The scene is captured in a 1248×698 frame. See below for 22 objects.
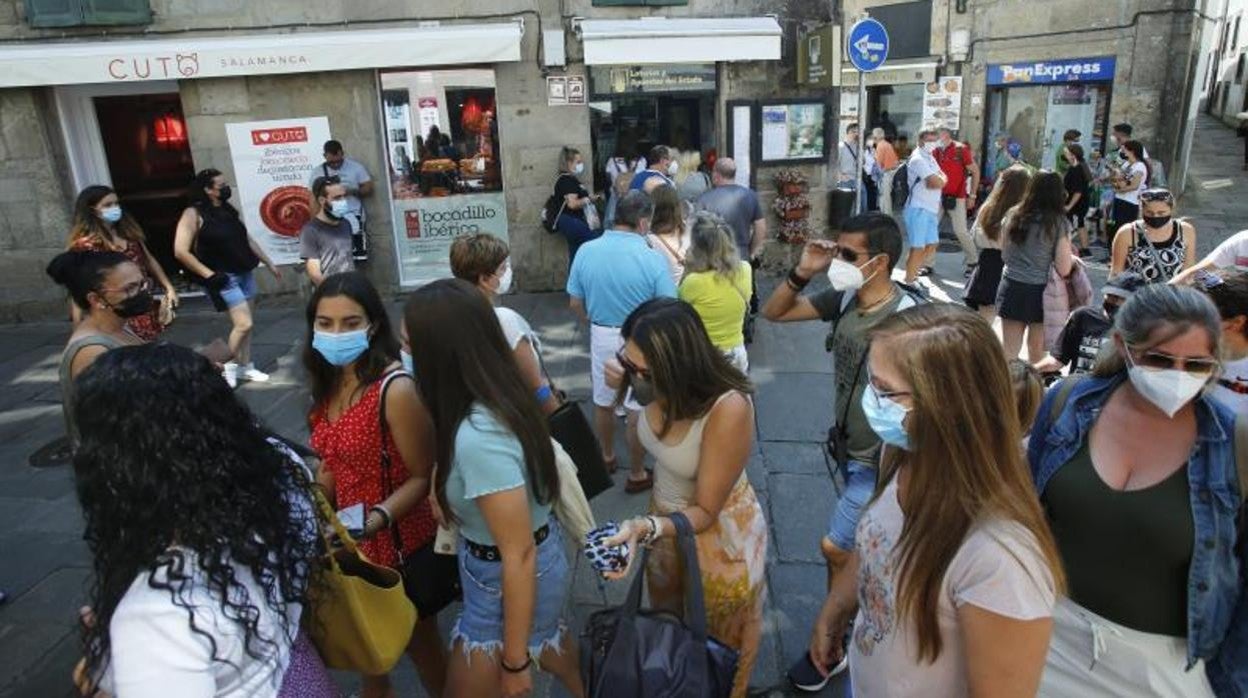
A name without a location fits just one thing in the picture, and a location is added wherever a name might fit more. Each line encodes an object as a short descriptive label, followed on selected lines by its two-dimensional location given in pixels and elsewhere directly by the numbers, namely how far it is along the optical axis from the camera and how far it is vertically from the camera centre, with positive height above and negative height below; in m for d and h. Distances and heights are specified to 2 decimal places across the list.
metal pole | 7.36 +0.11
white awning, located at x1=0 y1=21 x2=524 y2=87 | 8.13 +0.91
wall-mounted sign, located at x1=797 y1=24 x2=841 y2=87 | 8.38 +0.66
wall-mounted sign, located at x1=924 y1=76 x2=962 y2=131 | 17.39 +0.27
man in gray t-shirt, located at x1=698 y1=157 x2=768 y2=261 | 6.71 -0.73
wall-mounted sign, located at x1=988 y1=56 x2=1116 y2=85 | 15.45 +0.76
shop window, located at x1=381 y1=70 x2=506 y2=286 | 8.90 -0.30
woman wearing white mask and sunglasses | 1.78 -0.93
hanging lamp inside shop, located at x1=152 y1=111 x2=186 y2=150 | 9.28 +0.21
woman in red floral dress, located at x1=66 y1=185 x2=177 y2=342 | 5.11 -0.47
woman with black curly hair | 1.33 -0.70
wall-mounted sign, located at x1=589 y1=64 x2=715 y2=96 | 9.12 +0.55
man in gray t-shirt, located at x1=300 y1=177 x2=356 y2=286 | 6.40 -0.77
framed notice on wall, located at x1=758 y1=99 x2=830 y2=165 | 9.20 -0.12
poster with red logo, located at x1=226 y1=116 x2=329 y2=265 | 8.79 -0.34
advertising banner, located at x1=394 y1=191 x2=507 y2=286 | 9.26 -1.02
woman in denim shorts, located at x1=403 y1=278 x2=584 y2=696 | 2.04 -0.90
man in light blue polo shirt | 4.33 -0.82
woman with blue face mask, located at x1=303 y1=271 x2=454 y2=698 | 2.44 -0.89
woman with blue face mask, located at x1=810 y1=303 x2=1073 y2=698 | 1.42 -0.76
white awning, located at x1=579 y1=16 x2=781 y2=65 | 8.38 +0.89
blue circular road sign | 7.75 +0.70
